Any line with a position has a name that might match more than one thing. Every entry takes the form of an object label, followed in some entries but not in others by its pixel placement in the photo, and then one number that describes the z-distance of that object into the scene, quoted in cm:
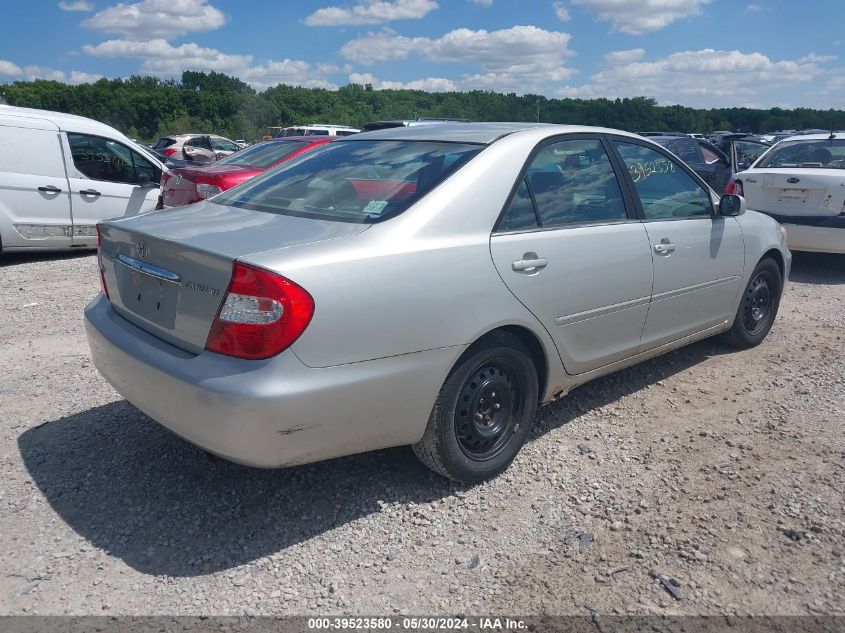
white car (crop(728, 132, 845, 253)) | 777
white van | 809
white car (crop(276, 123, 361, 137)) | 2266
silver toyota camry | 268
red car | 803
